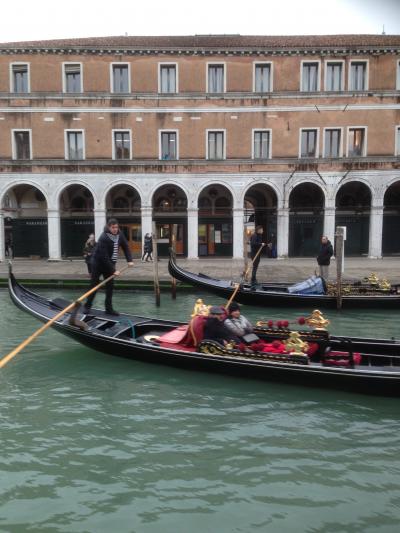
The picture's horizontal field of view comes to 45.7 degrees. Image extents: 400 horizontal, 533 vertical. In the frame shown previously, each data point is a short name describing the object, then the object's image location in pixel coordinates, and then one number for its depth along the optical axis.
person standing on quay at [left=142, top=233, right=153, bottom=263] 14.88
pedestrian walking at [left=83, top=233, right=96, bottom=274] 10.99
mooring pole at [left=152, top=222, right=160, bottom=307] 9.19
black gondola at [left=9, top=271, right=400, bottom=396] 4.39
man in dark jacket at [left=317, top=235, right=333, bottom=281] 9.76
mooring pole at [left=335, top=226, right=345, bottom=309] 8.19
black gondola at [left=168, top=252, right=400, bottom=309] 8.38
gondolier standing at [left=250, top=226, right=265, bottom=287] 9.74
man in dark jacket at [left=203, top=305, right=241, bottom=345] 4.93
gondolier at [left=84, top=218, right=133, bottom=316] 5.98
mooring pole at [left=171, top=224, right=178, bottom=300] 9.92
